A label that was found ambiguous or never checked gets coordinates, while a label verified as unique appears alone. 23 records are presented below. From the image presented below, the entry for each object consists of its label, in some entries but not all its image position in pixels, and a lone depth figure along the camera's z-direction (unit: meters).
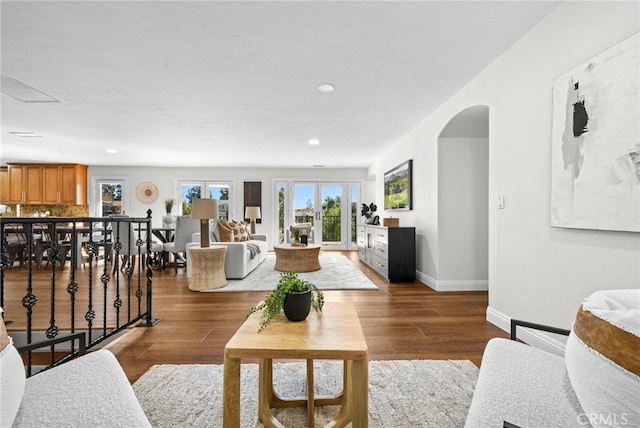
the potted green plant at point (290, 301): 1.38
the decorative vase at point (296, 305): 1.38
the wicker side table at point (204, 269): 3.91
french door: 8.46
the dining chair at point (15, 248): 5.44
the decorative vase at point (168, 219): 6.48
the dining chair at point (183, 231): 5.30
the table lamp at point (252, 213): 7.67
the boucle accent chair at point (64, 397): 0.80
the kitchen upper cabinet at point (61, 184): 7.41
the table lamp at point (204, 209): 3.83
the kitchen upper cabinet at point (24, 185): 7.34
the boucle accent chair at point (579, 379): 0.68
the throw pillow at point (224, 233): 4.99
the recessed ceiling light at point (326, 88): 3.15
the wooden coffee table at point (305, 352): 1.12
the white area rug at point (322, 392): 1.44
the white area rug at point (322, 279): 3.99
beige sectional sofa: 4.50
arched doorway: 3.81
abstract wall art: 1.48
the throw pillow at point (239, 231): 5.43
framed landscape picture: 4.79
